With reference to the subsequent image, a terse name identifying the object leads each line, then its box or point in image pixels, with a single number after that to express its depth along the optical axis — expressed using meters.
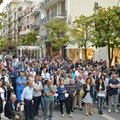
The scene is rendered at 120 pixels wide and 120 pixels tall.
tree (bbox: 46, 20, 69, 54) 39.86
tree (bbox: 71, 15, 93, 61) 31.50
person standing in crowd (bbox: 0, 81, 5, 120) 11.64
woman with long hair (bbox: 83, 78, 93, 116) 13.55
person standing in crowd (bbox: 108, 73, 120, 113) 14.39
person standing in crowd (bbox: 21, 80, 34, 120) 11.75
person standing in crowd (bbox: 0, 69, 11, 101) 13.38
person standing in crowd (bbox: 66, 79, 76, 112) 13.76
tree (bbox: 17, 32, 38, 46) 53.56
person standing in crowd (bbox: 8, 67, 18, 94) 16.64
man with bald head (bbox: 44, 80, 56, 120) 12.09
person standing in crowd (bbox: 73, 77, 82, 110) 14.20
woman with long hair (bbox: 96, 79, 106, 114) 13.84
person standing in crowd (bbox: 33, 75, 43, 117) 12.27
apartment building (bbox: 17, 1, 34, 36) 73.28
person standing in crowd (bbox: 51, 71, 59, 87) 15.30
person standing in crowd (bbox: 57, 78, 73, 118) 13.10
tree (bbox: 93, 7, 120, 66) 24.69
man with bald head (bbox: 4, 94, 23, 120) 10.22
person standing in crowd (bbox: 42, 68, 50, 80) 16.43
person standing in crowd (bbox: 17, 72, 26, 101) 14.40
